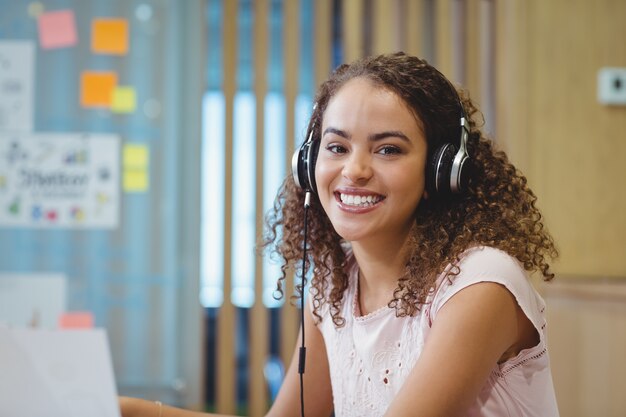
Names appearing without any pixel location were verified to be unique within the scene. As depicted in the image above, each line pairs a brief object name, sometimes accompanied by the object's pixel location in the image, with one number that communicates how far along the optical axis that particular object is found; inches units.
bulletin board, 116.3
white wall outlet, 113.2
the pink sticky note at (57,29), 117.1
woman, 44.3
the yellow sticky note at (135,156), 117.8
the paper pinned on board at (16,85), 116.3
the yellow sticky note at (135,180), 117.8
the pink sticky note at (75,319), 116.2
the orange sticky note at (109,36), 118.1
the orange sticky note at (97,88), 117.8
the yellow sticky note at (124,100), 118.1
